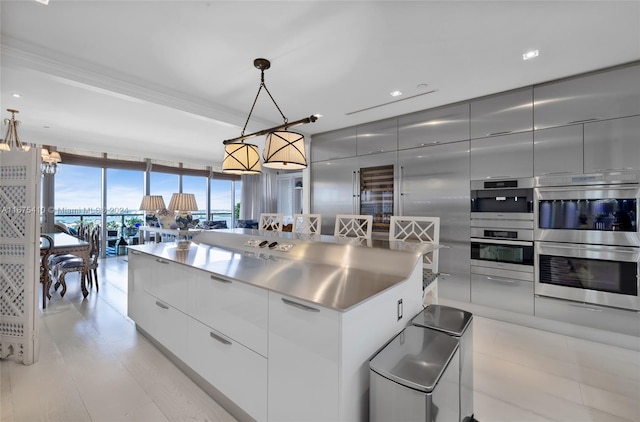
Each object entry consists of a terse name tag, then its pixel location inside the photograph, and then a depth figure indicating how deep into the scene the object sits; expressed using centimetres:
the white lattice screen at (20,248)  212
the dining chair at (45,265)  332
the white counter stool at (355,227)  293
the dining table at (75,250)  340
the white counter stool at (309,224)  342
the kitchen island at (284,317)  113
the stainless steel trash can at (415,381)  101
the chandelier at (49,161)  416
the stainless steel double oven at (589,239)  246
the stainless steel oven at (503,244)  296
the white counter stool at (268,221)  388
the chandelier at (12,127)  351
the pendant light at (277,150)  216
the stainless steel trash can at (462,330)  141
